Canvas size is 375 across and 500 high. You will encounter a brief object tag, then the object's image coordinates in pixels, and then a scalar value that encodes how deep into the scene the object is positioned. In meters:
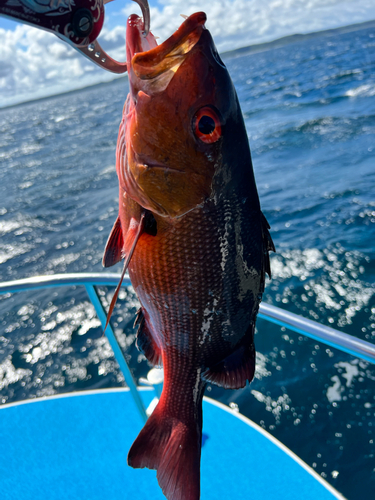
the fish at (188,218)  0.38
